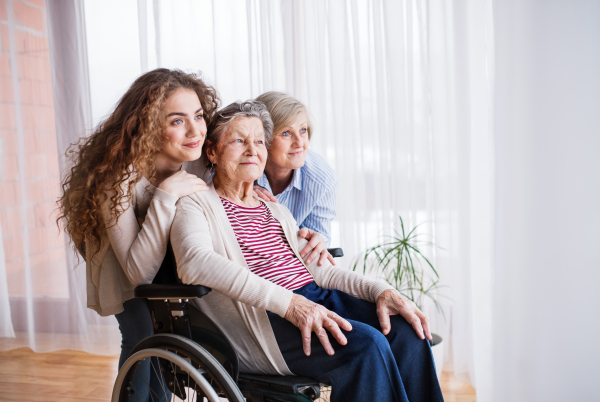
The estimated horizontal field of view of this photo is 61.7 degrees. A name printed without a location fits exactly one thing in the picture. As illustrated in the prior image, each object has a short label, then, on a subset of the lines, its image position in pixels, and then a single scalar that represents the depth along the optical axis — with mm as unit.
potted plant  2547
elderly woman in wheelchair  1390
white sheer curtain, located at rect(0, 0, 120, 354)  3188
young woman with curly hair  1503
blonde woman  1870
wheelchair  1336
